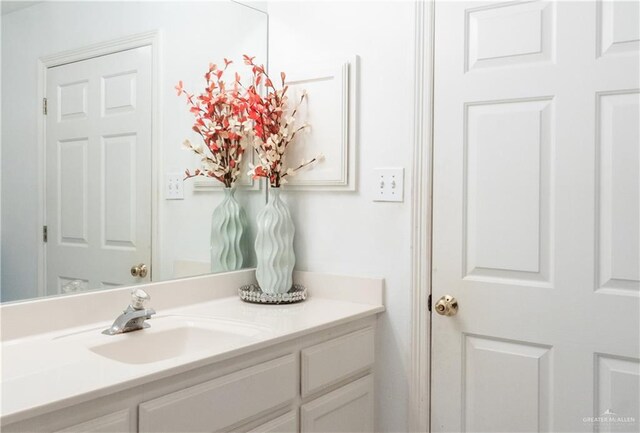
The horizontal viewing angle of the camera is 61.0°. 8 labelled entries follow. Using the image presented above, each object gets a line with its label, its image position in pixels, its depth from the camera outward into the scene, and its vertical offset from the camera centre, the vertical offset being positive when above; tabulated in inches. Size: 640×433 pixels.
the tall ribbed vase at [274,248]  73.9 -5.2
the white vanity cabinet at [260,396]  41.3 -17.0
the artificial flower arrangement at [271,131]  75.2 +11.2
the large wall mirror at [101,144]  53.9 +7.2
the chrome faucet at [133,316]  56.2 -11.1
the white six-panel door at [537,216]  57.2 -0.5
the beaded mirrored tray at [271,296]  72.4 -11.6
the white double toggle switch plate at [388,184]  70.1 +3.5
